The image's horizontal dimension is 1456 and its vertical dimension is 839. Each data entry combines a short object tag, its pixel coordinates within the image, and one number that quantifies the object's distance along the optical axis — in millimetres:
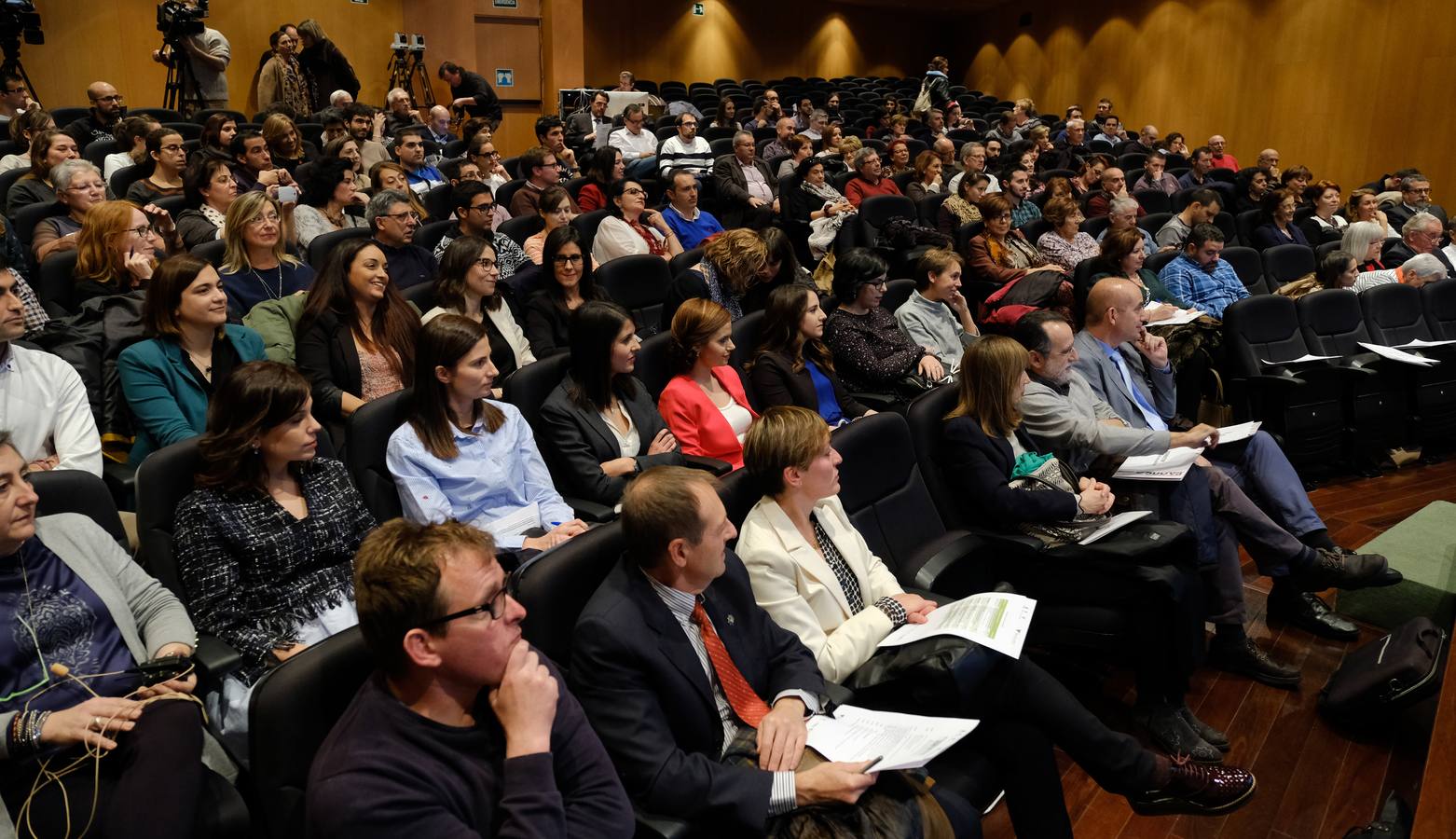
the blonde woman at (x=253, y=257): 3350
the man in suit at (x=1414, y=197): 7867
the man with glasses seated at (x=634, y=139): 8086
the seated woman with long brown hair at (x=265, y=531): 1844
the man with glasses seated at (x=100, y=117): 6109
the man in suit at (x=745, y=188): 6281
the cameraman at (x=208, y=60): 7645
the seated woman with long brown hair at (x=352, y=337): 2922
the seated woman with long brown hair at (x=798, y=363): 3367
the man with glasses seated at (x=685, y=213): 5387
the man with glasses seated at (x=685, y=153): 7013
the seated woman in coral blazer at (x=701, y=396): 3023
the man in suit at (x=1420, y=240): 5816
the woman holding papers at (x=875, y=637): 1923
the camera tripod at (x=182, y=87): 7754
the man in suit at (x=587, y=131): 8836
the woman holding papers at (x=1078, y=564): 2434
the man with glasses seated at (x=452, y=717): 1254
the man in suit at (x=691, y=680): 1535
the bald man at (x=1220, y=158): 9430
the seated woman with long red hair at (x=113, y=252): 3160
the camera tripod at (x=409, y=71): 10508
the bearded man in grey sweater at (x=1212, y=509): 2820
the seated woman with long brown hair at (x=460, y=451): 2334
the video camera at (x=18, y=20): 7574
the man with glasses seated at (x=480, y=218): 4023
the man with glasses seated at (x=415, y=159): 5738
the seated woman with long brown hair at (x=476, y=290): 3371
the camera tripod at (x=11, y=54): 7570
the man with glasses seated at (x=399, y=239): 3826
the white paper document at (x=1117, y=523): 2465
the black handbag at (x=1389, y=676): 2461
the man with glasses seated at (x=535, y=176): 5383
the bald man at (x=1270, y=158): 8844
